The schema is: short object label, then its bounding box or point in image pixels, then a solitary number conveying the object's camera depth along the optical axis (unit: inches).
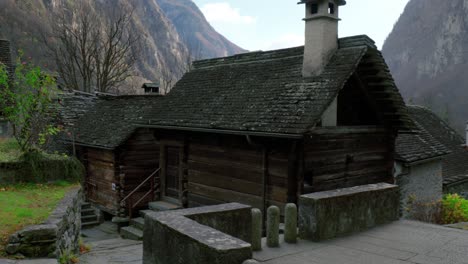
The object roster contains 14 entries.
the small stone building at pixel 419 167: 584.4
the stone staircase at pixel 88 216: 658.2
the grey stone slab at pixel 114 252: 374.0
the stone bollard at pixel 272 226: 249.6
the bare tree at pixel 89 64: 1454.2
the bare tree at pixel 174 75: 3289.4
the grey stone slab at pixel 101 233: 590.9
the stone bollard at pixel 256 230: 240.7
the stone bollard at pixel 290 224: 257.1
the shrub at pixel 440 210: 527.4
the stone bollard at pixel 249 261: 170.4
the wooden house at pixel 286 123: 418.9
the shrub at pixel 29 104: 418.0
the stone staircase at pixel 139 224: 560.0
